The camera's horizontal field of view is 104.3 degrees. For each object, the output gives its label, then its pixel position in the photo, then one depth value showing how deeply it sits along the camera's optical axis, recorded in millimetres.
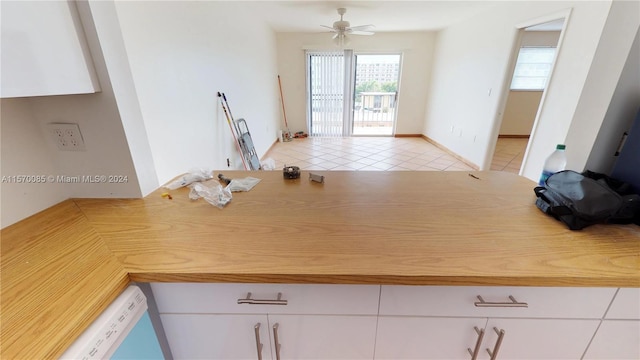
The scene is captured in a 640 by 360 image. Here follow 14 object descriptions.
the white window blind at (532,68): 4954
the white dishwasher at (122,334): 496
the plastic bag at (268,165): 3051
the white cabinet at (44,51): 575
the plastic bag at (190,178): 1114
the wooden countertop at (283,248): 561
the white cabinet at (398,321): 664
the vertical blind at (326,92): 5438
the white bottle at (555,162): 1184
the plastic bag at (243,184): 1080
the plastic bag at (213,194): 949
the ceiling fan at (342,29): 3729
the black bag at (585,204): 755
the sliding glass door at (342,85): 5441
